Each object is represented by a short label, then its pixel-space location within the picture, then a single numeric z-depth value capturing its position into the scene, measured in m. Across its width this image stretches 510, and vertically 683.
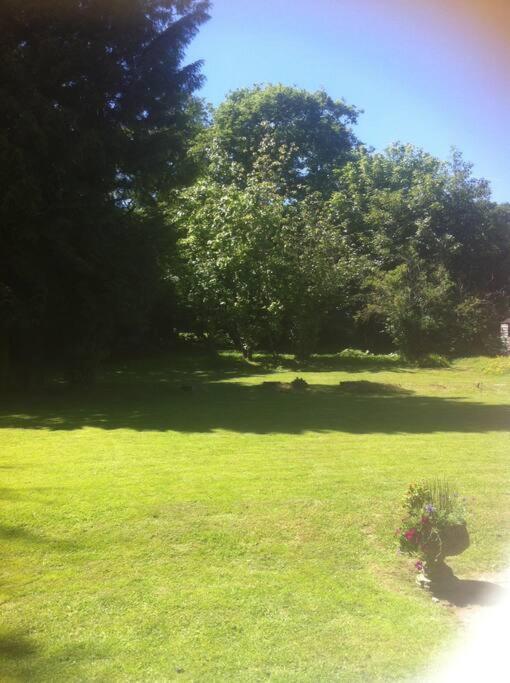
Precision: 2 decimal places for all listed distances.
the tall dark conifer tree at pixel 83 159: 15.80
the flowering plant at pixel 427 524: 4.90
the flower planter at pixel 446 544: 4.89
